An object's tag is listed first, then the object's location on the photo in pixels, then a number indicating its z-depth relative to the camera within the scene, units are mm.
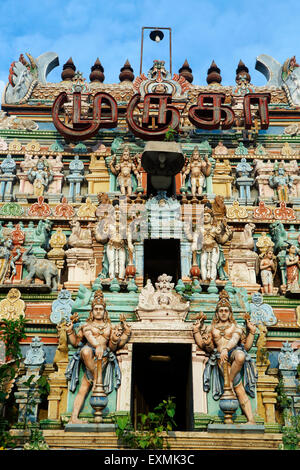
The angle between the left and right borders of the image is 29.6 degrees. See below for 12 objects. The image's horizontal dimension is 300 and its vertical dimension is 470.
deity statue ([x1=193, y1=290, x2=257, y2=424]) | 13328
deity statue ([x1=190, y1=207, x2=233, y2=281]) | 17562
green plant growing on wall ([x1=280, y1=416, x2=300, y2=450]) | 12461
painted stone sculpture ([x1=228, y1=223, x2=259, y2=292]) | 18109
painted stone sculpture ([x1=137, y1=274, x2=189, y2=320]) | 14703
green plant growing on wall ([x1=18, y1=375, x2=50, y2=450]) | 13377
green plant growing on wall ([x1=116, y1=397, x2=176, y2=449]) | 11992
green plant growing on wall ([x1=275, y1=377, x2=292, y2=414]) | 14078
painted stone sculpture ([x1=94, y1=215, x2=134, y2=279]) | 17578
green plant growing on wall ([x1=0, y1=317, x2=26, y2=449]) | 12702
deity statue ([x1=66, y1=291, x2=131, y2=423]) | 13422
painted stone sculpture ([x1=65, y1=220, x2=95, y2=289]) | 18094
